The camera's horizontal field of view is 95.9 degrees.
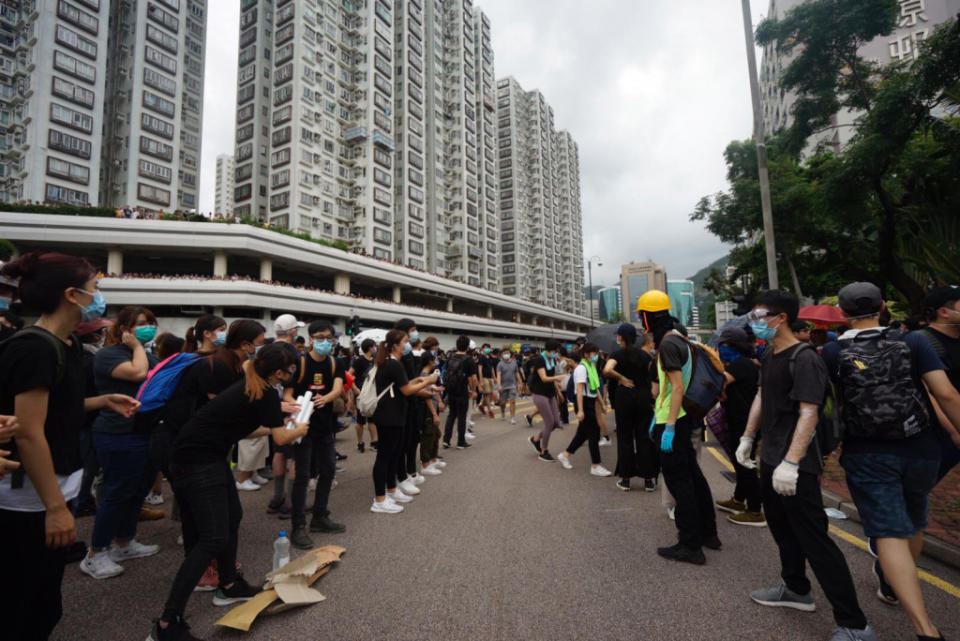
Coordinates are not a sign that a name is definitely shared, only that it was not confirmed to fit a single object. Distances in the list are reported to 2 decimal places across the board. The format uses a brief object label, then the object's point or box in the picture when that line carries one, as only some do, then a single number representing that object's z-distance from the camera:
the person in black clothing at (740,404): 4.62
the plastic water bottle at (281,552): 3.31
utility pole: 12.27
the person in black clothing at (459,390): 8.71
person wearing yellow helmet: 3.62
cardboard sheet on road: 2.72
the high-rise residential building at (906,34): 27.45
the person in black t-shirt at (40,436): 1.85
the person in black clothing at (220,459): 2.77
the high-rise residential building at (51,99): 37.88
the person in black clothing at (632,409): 5.77
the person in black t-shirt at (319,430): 4.12
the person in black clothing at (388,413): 4.93
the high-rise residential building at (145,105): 44.28
